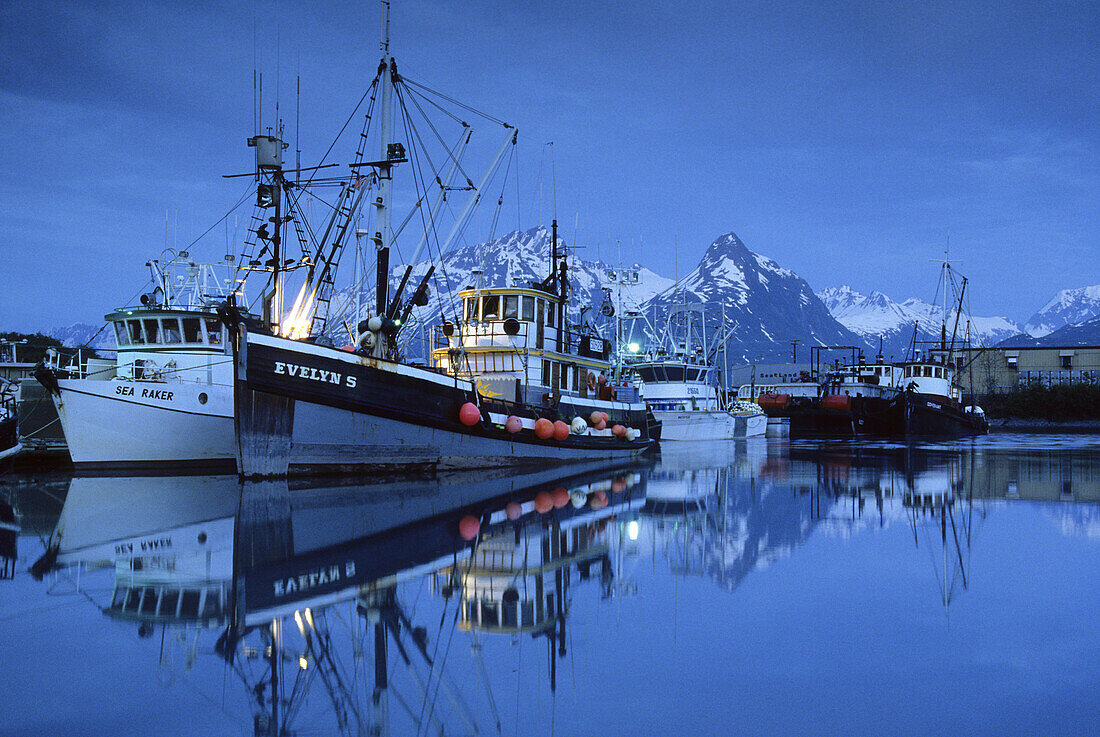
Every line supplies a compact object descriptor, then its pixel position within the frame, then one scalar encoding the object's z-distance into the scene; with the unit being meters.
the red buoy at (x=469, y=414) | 19.38
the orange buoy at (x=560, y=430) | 22.58
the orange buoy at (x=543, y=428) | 22.09
